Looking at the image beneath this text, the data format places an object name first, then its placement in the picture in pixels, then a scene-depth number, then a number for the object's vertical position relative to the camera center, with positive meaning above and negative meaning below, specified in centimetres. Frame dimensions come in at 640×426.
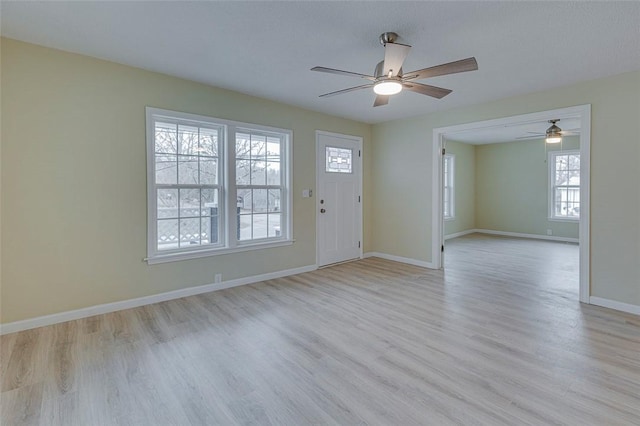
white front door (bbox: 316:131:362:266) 521 +12
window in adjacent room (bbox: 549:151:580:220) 749 +46
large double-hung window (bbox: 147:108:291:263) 359 +24
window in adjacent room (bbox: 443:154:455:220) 833 +41
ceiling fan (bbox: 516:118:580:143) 579 +134
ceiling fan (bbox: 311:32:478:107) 230 +107
